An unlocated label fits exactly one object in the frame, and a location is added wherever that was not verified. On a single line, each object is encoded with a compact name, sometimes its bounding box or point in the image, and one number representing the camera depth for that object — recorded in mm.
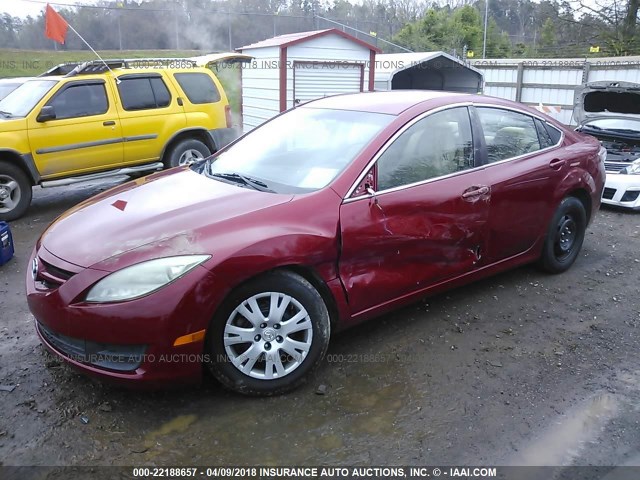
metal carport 12252
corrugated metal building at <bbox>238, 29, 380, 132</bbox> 10562
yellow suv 6727
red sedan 2703
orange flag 8391
